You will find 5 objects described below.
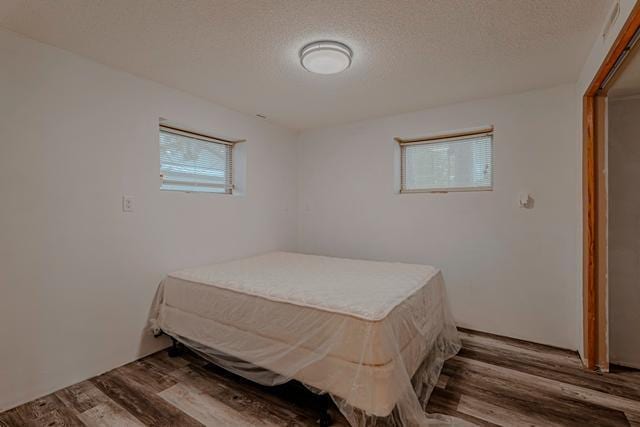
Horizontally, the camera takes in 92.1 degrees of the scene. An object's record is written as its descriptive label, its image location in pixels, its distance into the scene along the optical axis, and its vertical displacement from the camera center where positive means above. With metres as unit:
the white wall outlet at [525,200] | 2.70 +0.12
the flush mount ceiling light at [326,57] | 1.92 +0.99
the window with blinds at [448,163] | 3.02 +0.53
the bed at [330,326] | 1.54 -0.69
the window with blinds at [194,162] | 2.79 +0.50
